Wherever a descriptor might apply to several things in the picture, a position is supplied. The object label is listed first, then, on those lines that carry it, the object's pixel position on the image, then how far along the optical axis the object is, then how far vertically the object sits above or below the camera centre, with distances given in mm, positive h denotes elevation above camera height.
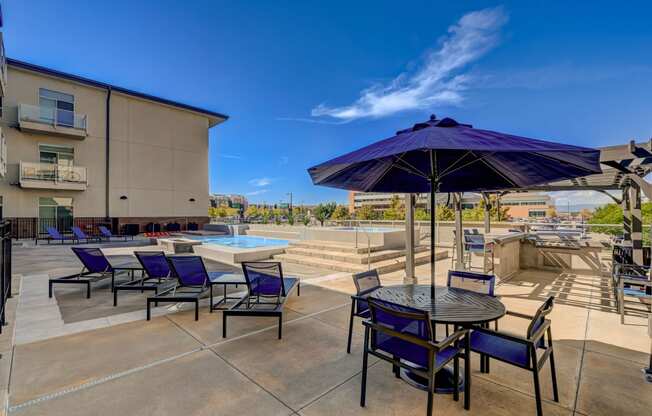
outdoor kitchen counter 6883 -1082
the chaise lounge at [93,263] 5562 -1036
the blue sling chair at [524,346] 2130 -1166
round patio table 2391 -904
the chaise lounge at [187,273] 4633 -1036
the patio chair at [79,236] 13163 -1147
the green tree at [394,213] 22755 -142
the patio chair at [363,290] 3257 -957
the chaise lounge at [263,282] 4156 -1046
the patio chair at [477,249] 6715 -970
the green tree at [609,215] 12080 -220
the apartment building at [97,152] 14820 +3666
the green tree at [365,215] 29797 -419
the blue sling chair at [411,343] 2051 -1074
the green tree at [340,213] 36781 -224
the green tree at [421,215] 17641 -230
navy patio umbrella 2285 +517
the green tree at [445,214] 18219 -171
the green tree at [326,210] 35031 +181
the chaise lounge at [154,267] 5133 -1034
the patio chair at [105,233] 14109 -1117
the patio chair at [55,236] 12914 -1164
